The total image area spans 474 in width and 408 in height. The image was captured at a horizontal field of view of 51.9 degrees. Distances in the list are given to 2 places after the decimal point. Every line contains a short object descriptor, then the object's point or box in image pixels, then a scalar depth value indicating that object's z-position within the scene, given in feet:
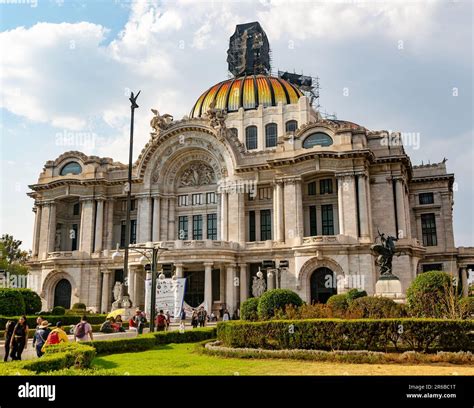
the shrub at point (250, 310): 91.75
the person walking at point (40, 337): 53.62
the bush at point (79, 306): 159.94
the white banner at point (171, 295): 130.41
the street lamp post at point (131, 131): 110.95
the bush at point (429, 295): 70.44
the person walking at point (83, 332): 61.31
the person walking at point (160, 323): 91.91
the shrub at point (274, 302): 84.43
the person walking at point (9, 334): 54.31
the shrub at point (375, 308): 68.34
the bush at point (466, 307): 66.34
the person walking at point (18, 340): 53.01
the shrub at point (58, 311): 119.34
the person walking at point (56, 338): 51.34
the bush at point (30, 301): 109.60
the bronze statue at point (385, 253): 95.76
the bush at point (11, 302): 100.37
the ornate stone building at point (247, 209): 142.92
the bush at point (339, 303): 68.95
